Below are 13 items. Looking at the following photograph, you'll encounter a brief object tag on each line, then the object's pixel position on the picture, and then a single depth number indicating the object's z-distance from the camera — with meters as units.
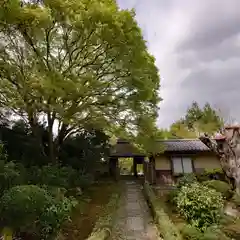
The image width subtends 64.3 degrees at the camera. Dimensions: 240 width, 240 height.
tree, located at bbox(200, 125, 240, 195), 8.53
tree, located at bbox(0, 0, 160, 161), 8.56
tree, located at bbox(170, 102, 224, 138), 27.99
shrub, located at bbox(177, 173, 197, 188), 11.25
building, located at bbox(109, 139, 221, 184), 15.42
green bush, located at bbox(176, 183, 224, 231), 7.75
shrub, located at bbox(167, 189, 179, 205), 10.42
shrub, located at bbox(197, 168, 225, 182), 14.70
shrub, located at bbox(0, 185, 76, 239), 5.51
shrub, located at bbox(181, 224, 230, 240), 6.54
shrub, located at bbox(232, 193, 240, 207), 9.47
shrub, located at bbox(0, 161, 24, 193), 6.27
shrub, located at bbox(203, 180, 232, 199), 10.79
